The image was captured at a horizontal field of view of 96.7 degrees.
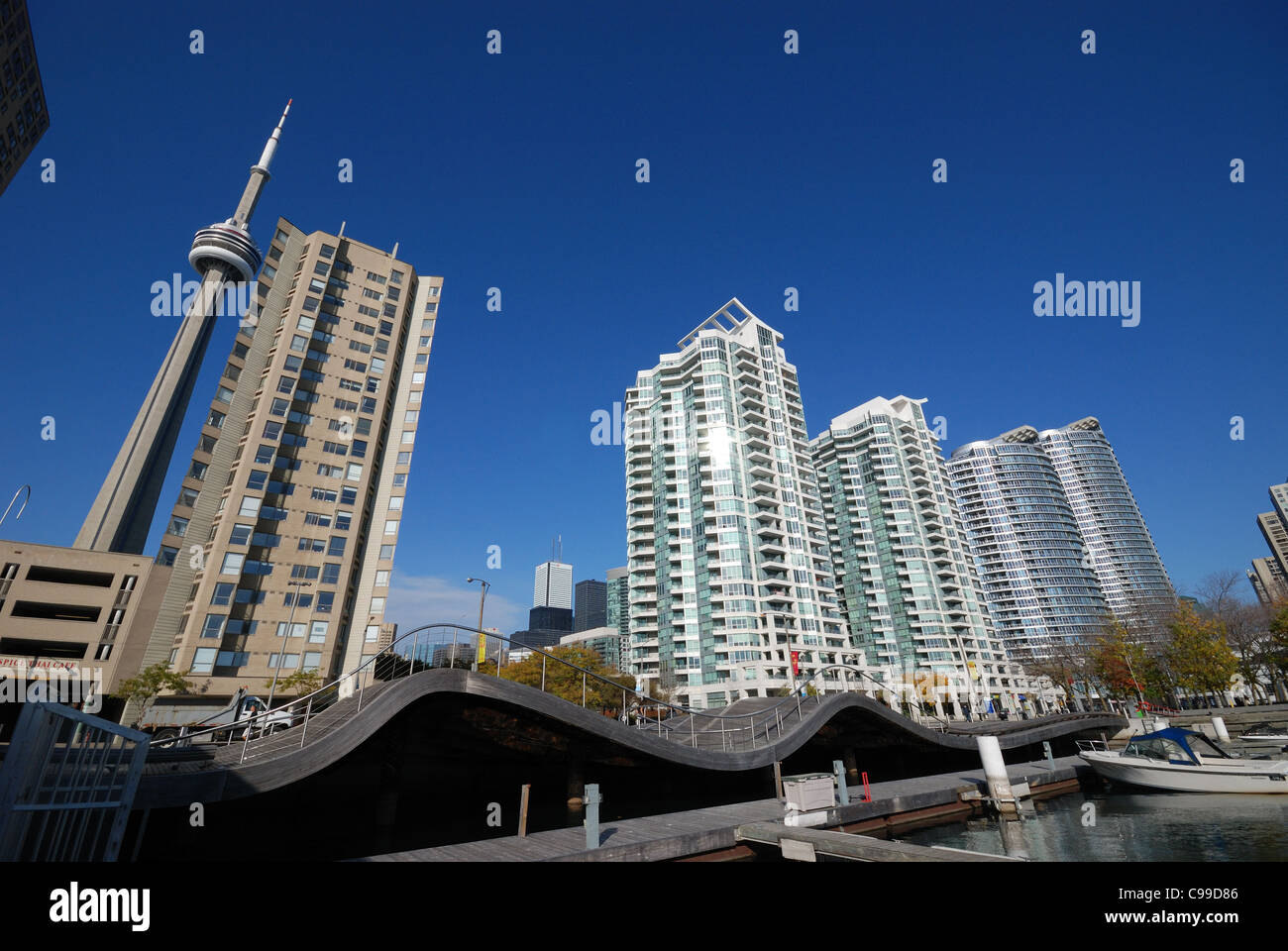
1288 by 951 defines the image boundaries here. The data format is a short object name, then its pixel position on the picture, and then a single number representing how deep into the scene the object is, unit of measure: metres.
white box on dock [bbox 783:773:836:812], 17.00
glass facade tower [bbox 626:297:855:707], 78.75
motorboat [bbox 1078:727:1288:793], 23.30
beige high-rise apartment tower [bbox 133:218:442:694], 48.97
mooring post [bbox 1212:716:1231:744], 39.68
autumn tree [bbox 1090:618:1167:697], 62.09
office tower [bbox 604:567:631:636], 149.74
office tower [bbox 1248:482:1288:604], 174.48
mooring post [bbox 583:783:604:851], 13.54
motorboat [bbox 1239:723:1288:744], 34.84
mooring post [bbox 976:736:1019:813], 23.06
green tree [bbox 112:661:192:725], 35.66
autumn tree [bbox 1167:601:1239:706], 51.12
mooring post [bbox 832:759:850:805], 19.47
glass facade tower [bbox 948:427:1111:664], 155.38
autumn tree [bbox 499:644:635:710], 48.62
